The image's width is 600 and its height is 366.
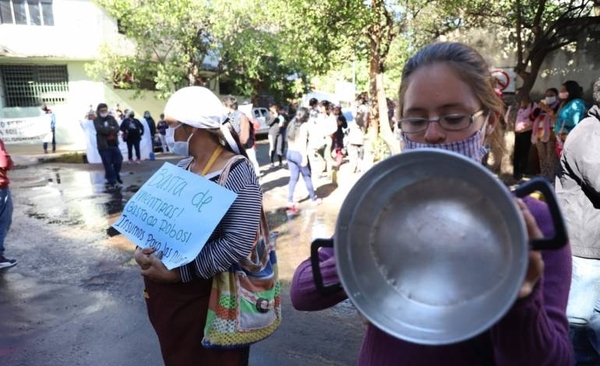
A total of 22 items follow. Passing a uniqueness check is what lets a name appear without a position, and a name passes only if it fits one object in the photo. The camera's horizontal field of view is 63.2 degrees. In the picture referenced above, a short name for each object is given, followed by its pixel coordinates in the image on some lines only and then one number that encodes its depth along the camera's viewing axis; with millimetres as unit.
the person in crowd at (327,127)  10838
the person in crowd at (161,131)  19245
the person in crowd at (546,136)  9008
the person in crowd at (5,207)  5430
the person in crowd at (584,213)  2516
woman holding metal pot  959
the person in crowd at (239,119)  8141
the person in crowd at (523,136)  9914
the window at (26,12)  21219
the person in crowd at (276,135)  13516
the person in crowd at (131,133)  15129
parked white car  26266
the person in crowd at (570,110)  5994
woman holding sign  2137
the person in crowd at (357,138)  11711
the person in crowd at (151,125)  17197
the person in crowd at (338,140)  12602
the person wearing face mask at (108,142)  10773
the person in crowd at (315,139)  8750
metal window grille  21719
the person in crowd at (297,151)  8133
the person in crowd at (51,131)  18000
